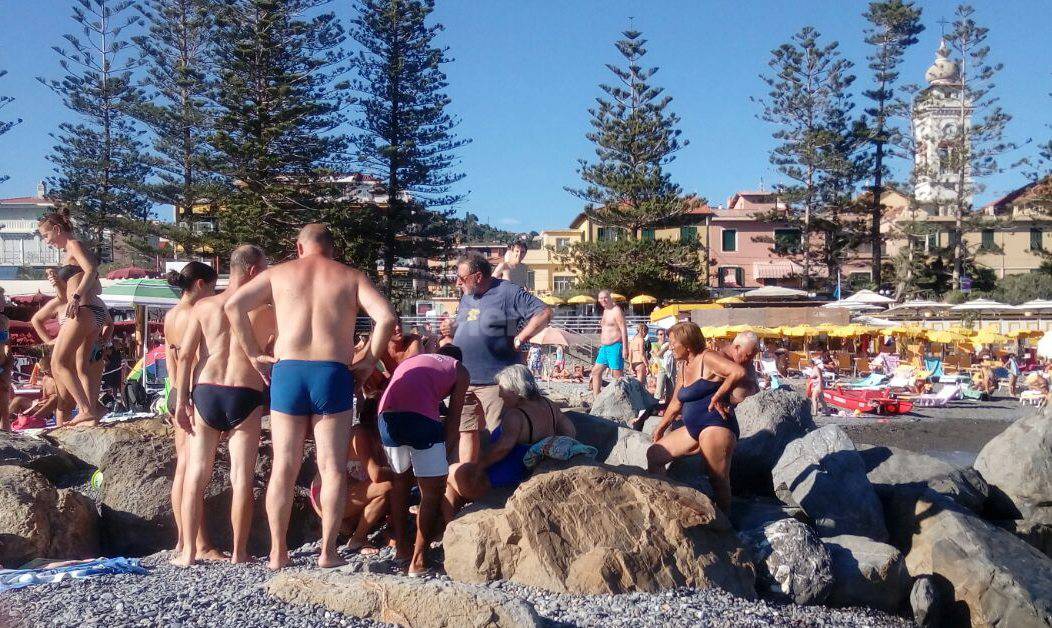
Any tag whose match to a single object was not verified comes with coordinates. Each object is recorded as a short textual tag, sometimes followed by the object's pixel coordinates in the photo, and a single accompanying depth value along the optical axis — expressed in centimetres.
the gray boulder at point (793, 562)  491
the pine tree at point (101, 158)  2998
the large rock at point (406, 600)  351
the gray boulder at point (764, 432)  714
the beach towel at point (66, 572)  394
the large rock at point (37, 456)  596
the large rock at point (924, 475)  717
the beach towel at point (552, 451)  509
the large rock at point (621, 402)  859
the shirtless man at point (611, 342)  1105
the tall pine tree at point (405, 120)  2914
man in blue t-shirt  564
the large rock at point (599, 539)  432
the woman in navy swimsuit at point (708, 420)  562
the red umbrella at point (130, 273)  1634
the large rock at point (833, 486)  618
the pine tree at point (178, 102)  2870
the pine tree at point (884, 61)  3559
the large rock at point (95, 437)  649
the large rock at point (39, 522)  471
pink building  5019
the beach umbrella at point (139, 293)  1160
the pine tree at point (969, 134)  3612
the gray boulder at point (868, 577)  504
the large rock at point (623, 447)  607
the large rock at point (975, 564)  543
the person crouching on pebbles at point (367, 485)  513
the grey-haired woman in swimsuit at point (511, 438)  499
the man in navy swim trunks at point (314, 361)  423
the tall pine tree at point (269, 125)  2475
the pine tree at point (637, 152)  3447
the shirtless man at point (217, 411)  454
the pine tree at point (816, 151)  3641
